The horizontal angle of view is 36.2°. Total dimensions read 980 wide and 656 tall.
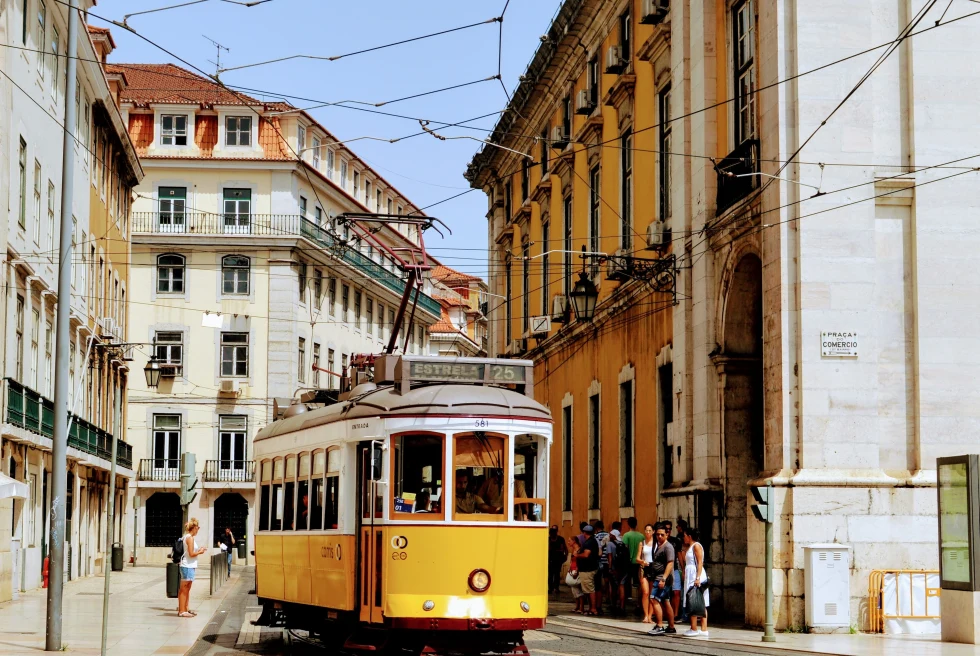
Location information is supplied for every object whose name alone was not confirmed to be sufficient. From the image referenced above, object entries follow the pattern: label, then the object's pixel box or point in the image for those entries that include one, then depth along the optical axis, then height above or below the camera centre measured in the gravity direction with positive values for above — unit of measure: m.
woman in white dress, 20.62 -1.45
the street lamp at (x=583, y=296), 31.70 +3.57
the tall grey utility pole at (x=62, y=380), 17.27 +0.99
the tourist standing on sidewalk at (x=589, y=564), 25.58 -1.68
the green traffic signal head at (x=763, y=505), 19.47 -0.50
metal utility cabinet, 20.66 -1.66
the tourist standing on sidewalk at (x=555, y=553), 33.41 -1.94
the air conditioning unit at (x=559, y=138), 38.06 +8.45
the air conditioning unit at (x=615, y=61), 32.34 +8.71
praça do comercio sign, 21.55 +1.75
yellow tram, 14.98 -0.46
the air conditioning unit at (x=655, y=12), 28.64 +8.68
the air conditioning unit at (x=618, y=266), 29.24 +4.04
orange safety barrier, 21.00 -1.87
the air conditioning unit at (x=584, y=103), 35.44 +8.59
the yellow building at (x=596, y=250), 29.77 +5.19
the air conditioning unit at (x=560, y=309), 38.06 +3.99
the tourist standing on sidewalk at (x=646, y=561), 23.25 -1.48
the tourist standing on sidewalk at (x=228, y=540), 51.70 -2.84
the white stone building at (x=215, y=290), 62.50 +7.38
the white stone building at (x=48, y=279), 29.70 +4.54
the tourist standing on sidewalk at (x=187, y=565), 24.59 -1.66
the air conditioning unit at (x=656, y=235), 28.56 +4.41
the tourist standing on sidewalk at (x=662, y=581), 21.34 -1.63
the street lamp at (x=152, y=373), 39.28 +2.43
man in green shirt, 27.16 -1.34
